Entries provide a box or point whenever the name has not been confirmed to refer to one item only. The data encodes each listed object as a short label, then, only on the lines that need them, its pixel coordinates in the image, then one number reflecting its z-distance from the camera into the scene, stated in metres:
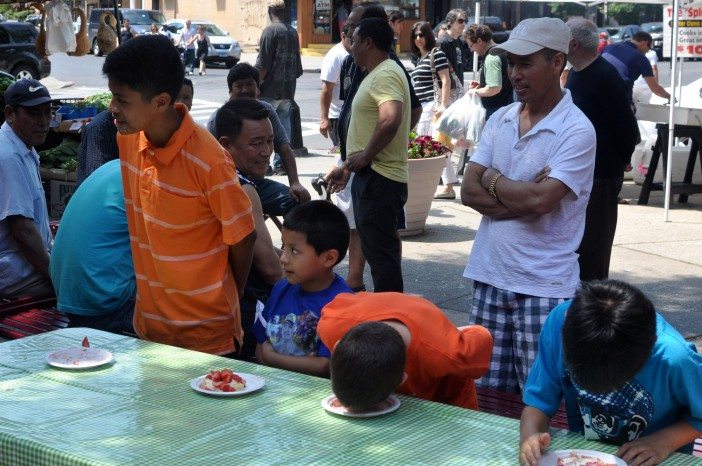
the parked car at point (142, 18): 40.12
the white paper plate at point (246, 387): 3.11
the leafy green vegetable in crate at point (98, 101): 9.78
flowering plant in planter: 9.18
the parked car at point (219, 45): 38.78
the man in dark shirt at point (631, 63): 11.88
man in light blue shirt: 5.53
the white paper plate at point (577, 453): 2.60
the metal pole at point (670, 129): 9.87
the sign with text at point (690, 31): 10.83
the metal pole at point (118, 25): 9.51
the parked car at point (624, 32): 40.79
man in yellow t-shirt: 6.25
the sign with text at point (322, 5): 43.47
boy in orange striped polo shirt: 3.61
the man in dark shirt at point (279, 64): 12.46
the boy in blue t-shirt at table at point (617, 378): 2.51
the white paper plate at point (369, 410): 2.96
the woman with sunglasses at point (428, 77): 11.08
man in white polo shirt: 4.11
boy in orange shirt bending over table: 2.93
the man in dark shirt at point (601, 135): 5.88
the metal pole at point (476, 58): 13.06
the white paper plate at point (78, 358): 3.43
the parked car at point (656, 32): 43.41
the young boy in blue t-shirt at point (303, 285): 3.85
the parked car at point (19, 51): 26.62
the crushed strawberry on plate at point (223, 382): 3.14
